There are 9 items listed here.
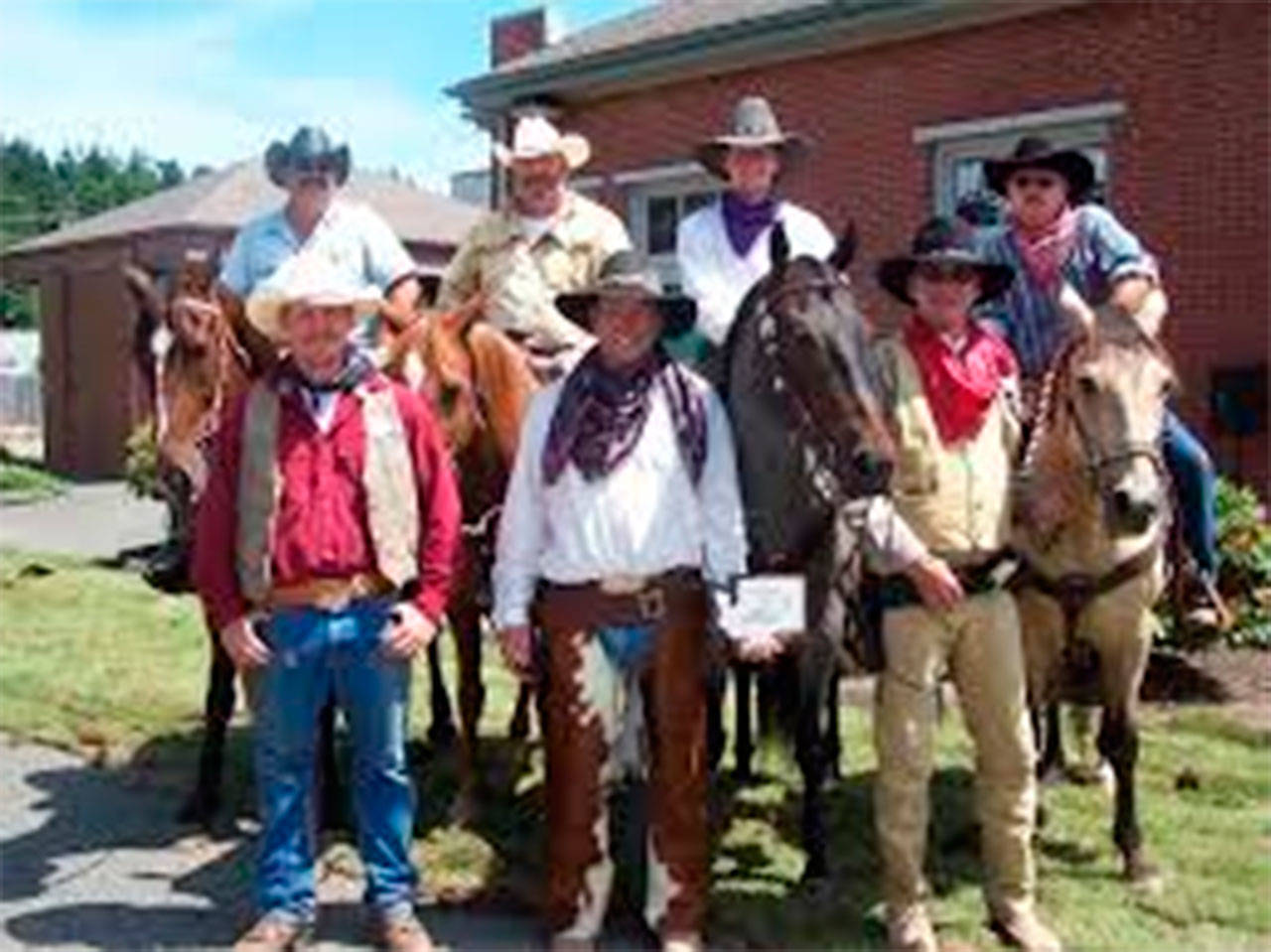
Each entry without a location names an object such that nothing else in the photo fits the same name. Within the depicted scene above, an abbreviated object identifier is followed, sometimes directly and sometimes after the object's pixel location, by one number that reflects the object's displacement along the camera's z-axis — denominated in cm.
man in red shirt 648
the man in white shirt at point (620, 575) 655
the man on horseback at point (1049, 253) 765
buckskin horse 688
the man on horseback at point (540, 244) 845
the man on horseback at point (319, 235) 805
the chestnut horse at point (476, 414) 790
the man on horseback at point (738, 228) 787
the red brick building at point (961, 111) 1595
